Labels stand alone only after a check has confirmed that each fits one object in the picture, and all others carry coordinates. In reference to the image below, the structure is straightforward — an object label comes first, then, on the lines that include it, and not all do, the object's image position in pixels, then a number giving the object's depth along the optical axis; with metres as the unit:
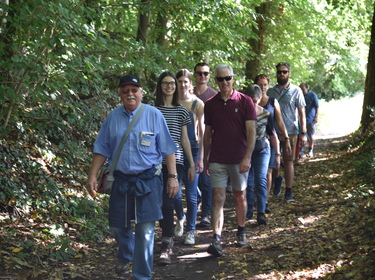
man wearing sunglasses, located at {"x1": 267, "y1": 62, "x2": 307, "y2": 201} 9.89
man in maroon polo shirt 6.72
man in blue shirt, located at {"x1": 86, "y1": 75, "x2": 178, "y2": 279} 5.34
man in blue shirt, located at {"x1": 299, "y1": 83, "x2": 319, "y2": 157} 16.36
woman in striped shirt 6.79
